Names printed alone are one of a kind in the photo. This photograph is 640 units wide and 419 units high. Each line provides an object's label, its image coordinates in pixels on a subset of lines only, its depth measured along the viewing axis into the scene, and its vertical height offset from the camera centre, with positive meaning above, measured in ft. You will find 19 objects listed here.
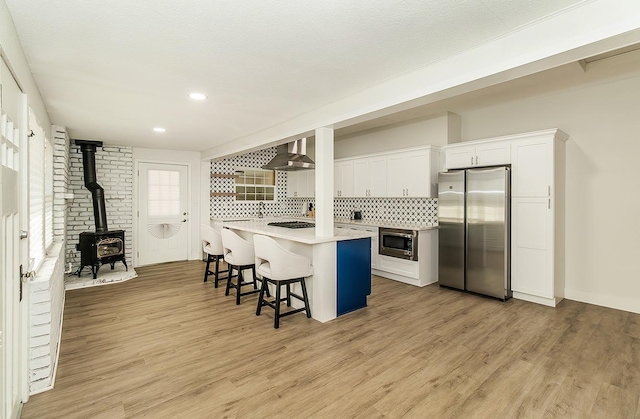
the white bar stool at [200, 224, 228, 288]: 15.44 -1.67
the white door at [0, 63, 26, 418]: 5.31 -0.86
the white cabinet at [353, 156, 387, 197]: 18.52 +1.95
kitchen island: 11.49 -2.20
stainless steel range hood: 17.29 +2.75
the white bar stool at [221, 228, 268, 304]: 13.19 -1.80
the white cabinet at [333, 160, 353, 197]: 20.49 +2.01
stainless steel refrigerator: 13.55 -0.94
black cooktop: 16.20 -0.82
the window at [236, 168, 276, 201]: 24.39 +1.91
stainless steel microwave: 15.94 -1.75
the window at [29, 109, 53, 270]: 8.78 +0.27
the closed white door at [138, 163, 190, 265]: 21.16 -0.27
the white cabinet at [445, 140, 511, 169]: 13.87 +2.50
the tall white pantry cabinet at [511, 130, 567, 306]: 12.68 -0.30
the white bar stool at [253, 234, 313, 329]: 10.73 -1.99
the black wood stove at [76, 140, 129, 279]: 17.24 -1.50
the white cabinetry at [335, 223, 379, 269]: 17.99 -2.06
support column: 12.00 +1.03
